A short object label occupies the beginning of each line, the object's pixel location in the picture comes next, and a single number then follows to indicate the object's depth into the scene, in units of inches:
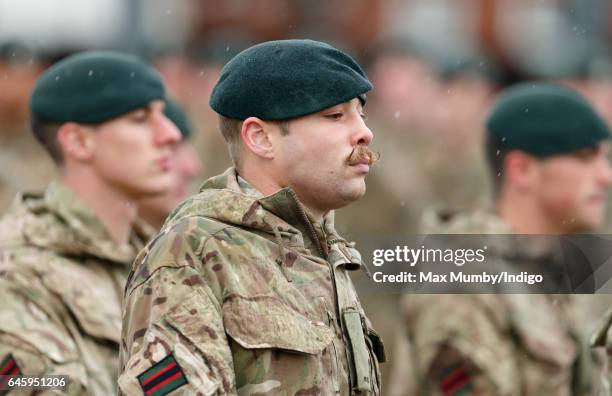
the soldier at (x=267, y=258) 308.5
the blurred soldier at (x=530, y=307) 547.8
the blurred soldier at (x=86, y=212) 469.1
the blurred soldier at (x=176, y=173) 638.8
